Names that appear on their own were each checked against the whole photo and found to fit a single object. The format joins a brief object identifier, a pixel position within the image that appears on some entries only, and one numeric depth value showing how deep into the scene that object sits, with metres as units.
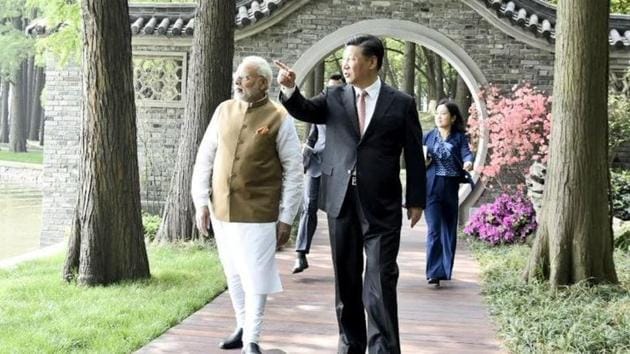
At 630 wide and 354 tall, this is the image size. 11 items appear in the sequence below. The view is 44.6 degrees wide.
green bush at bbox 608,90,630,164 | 10.60
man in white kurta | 4.11
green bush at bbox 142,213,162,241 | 9.30
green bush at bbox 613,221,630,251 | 8.02
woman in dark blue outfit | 6.57
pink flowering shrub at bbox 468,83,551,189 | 10.46
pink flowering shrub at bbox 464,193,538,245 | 8.93
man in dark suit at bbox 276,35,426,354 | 3.92
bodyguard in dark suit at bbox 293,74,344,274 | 6.82
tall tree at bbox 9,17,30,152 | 31.67
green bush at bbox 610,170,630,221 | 8.82
